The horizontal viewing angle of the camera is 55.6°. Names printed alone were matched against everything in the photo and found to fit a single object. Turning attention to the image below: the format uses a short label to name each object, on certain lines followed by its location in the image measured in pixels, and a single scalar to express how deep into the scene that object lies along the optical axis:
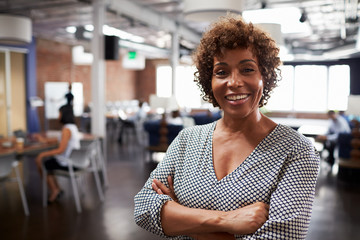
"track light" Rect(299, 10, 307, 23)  8.07
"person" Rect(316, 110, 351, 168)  7.43
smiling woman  1.14
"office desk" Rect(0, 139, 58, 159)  4.31
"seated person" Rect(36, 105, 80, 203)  4.56
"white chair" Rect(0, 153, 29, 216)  4.03
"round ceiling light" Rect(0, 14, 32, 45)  6.01
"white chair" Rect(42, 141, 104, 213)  4.47
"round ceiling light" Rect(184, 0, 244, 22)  3.38
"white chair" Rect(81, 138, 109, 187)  4.94
